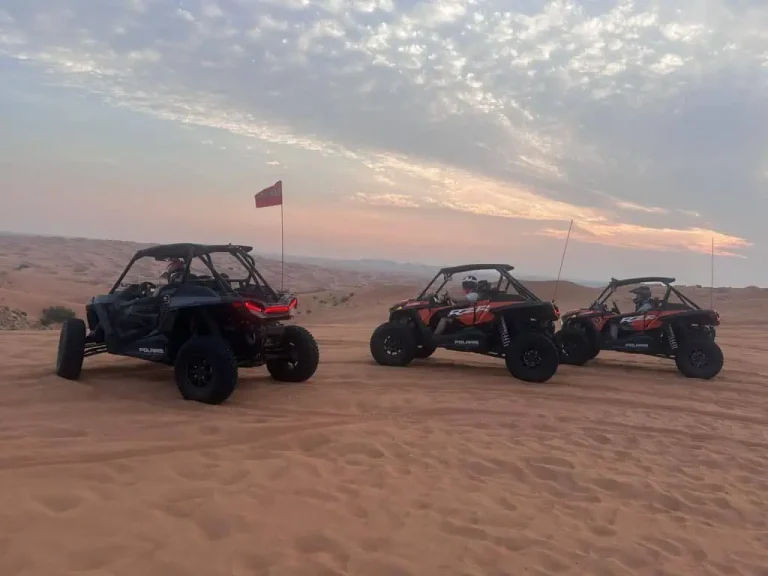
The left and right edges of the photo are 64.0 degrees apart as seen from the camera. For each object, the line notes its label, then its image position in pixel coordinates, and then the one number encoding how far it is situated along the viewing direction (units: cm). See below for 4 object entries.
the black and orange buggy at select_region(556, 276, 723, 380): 1014
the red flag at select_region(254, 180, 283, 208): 1120
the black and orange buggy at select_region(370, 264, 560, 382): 895
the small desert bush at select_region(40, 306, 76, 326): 2017
